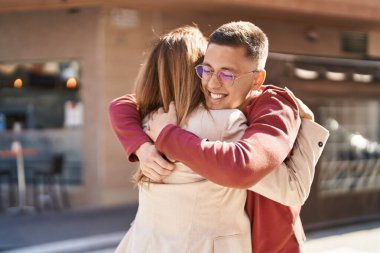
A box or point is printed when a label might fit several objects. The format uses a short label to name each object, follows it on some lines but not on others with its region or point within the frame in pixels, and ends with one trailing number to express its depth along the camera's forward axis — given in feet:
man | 5.50
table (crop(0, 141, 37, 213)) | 36.60
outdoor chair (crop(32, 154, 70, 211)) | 36.40
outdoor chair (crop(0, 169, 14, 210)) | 36.72
